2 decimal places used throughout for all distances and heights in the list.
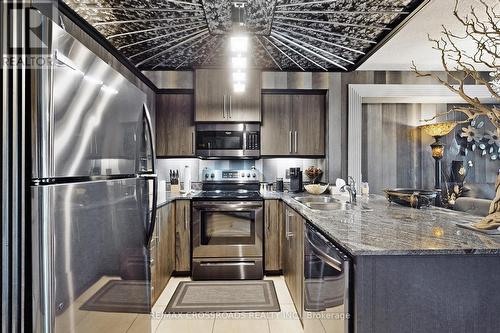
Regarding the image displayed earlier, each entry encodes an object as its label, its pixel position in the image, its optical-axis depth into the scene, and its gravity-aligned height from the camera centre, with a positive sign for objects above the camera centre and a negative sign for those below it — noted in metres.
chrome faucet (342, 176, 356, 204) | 2.51 -0.21
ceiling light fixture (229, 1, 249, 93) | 2.17 +1.04
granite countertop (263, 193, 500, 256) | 1.10 -0.30
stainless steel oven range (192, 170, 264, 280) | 3.21 -0.75
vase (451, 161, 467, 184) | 4.29 -0.07
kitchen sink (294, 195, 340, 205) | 2.93 -0.33
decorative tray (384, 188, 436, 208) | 2.15 -0.23
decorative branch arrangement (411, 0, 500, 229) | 1.32 +0.24
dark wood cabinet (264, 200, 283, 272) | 3.28 -0.74
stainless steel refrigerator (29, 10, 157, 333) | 0.96 -0.09
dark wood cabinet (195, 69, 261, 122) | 3.54 +0.80
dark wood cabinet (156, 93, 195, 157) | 3.65 +0.50
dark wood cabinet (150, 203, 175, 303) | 2.54 -0.77
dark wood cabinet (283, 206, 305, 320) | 2.20 -0.74
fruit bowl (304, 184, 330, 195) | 3.38 -0.24
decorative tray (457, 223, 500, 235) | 1.32 -0.29
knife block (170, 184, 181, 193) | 3.69 -0.25
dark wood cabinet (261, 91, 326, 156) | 3.68 +0.54
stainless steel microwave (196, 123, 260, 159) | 3.57 +0.32
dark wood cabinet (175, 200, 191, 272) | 3.25 -0.75
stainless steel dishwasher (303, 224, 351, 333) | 1.17 -0.56
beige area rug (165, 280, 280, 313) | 2.57 -1.21
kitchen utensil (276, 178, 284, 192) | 3.76 -0.22
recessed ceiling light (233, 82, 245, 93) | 3.28 +0.90
